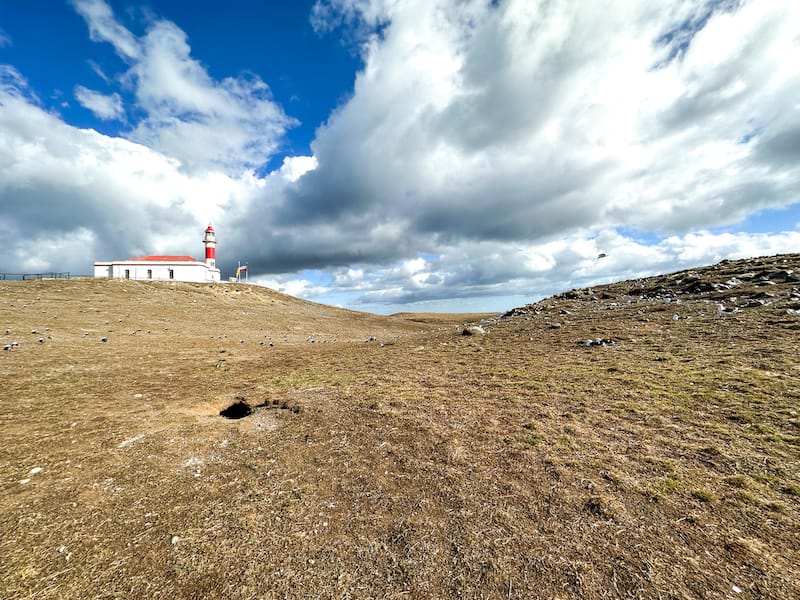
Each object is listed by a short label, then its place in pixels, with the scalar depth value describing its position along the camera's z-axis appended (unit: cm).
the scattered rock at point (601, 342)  1561
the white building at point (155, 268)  7200
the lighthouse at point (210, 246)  8412
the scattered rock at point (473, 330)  2262
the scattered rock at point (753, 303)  1785
